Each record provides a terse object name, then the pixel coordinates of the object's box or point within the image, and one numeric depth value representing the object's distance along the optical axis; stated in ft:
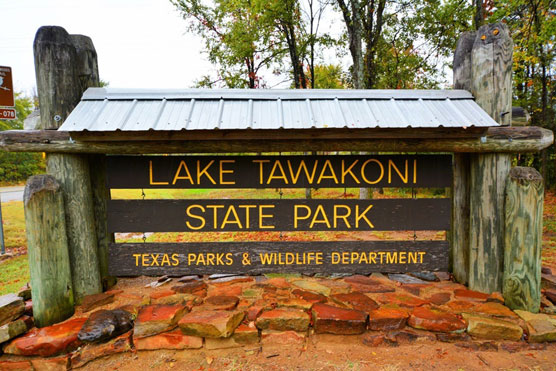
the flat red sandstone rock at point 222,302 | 10.26
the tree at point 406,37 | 35.55
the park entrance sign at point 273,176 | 9.52
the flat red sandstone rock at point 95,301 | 10.27
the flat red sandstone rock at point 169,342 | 9.10
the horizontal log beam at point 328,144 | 9.73
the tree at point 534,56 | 28.81
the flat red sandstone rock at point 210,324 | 9.08
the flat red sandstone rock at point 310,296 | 10.77
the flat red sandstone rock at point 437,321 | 9.24
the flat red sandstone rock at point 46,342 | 8.61
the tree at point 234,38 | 38.58
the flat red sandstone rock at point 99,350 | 8.61
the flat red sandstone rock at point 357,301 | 10.25
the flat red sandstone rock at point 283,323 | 9.54
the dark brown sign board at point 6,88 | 21.94
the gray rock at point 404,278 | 12.72
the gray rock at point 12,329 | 8.73
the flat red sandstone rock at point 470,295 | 10.41
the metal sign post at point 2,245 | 21.22
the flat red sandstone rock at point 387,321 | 9.45
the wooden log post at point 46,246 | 9.39
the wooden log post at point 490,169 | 10.25
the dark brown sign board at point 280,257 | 10.58
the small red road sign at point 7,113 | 21.84
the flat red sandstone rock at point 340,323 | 9.31
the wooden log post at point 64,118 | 9.99
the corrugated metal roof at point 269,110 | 8.86
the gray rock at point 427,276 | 12.60
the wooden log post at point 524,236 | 9.85
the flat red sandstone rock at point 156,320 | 9.28
